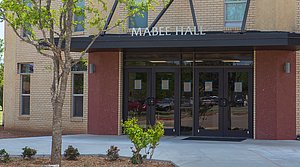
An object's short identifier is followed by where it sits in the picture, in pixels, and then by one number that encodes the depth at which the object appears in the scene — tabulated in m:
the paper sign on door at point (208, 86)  17.17
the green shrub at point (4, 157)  10.76
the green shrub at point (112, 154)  10.96
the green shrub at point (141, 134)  9.80
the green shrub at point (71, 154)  11.05
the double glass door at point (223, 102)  16.80
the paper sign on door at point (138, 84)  17.94
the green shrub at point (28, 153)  11.16
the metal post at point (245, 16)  14.95
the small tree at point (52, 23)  9.70
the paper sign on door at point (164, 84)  17.64
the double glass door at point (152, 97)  17.56
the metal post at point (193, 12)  15.51
